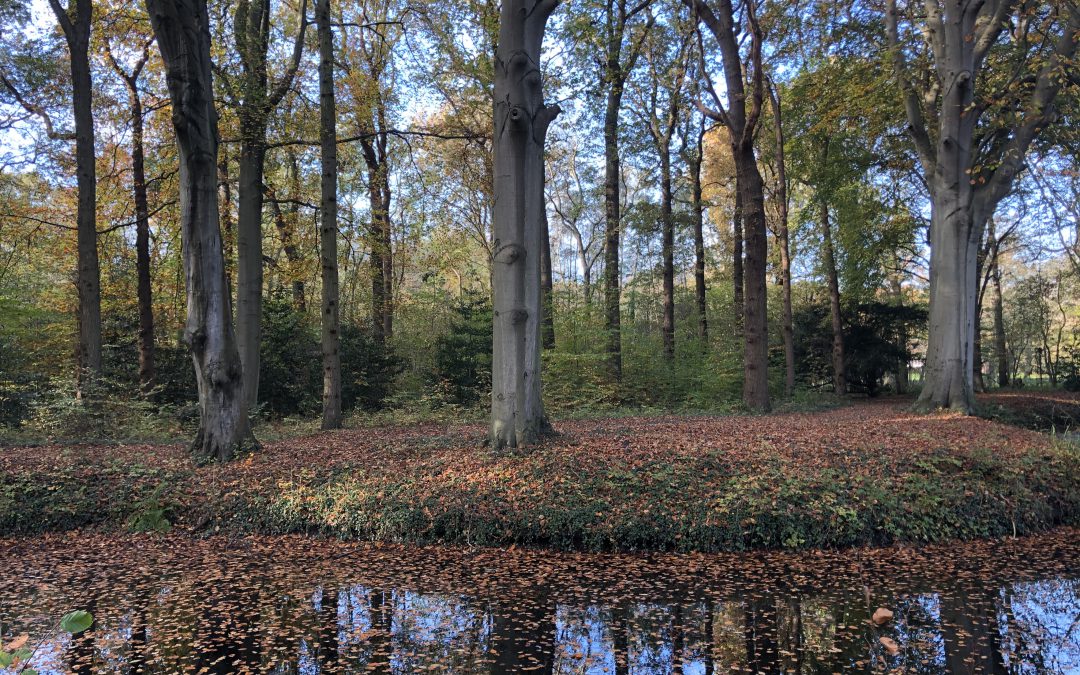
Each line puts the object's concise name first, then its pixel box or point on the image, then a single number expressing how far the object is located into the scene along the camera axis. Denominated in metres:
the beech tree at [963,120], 11.88
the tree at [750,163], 12.59
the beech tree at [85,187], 11.68
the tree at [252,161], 12.45
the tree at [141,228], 14.87
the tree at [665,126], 18.38
